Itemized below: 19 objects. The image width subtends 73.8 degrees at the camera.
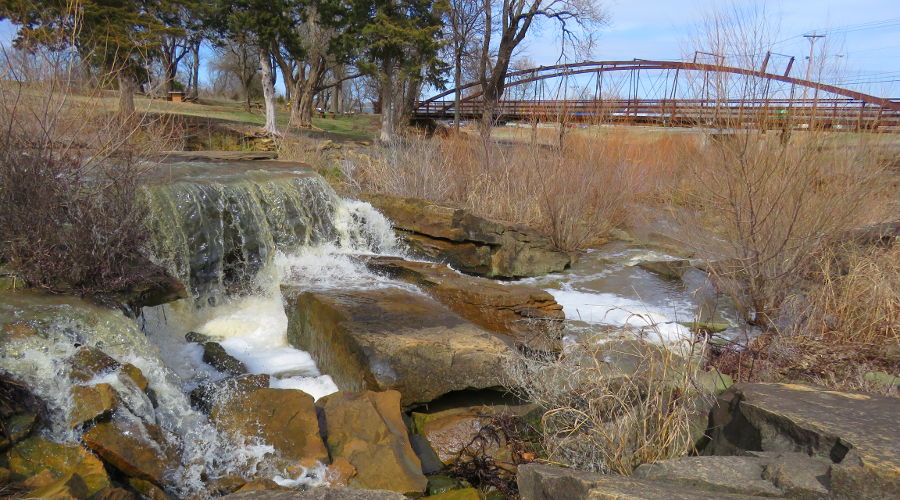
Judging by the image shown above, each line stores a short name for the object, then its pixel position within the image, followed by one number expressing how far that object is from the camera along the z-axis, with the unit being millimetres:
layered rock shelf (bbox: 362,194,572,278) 8547
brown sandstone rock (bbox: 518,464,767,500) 2325
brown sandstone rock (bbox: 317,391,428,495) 3594
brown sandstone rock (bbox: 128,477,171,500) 3283
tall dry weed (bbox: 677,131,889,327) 6062
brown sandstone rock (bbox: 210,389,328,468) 3729
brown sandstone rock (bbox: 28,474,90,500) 2688
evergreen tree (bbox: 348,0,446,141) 18094
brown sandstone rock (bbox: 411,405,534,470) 4035
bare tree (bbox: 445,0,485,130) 22641
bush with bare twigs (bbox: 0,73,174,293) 4500
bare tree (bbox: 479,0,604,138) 19098
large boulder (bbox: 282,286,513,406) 4512
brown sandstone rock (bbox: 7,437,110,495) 3098
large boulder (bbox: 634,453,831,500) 2438
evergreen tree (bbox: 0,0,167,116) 10505
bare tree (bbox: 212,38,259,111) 31159
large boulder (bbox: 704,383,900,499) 2381
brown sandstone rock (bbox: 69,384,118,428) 3428
